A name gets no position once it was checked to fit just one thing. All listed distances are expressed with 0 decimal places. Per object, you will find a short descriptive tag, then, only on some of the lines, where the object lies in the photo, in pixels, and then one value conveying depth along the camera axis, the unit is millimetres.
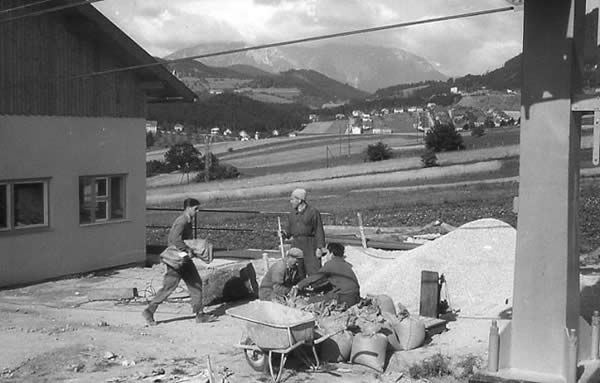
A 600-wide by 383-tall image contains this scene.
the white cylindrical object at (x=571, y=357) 7926
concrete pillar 8125
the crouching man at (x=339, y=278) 11047
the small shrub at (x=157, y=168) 83938
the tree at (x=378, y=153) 75688
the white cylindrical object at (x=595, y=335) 8867
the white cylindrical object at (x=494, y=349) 8109
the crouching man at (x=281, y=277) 11938
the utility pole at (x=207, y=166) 73588
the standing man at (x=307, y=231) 13406
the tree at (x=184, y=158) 82812
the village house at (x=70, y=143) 16500
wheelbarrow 9141
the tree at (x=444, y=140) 75000
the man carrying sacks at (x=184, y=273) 12164
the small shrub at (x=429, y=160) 64062
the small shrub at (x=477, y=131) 86712
